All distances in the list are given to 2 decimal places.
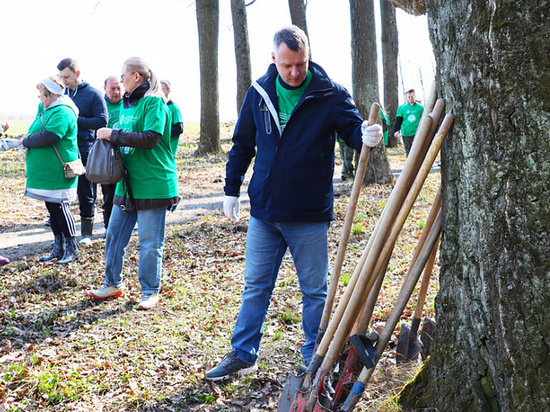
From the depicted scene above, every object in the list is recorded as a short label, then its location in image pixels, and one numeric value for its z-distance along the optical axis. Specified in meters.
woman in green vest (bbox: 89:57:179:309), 4.33
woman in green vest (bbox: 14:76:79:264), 5.50
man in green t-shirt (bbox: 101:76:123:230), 6.13
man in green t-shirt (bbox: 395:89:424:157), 11.05
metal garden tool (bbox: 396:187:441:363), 3.05
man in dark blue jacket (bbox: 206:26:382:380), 3.05
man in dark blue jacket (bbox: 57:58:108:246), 6.46
